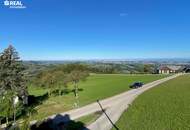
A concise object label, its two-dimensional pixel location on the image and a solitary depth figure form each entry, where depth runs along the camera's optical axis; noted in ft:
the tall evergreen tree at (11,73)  49.24
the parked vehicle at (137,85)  74.74
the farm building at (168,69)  170.10
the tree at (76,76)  62.61
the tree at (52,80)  66.89
